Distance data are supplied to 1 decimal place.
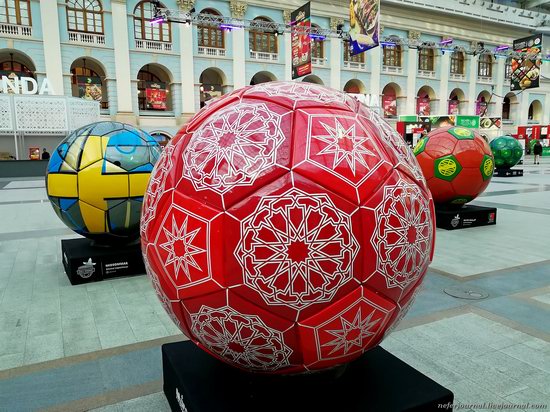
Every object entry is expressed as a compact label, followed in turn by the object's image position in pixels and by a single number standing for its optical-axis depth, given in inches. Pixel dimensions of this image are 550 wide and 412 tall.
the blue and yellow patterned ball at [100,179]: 196.4
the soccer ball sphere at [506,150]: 695.1
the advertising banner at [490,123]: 1369.3
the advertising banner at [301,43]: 808.3
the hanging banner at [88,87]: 1127.6
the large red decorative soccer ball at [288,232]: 69.4
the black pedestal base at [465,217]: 314.2
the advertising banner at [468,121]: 1216.2
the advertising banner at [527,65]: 1024.2
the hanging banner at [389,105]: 1539.1
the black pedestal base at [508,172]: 752.3
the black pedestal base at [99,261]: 197.6
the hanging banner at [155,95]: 1189.1
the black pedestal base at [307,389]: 82.0
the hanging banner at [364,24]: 609.6
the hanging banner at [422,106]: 1621.6
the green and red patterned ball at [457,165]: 301.0
